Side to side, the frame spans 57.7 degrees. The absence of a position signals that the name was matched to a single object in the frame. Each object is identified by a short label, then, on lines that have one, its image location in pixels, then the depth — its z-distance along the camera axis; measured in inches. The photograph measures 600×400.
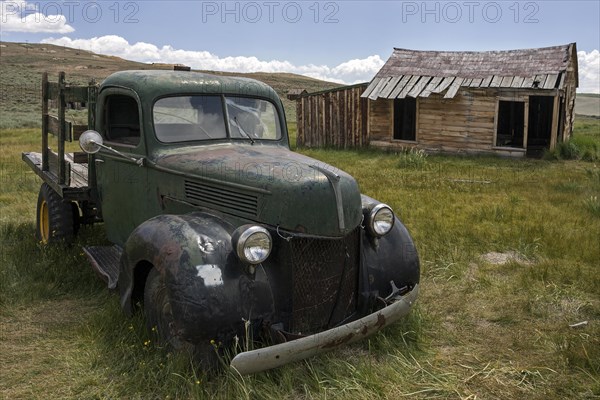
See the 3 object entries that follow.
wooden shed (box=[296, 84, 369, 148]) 702.5
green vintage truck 130.6
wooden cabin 621.0
